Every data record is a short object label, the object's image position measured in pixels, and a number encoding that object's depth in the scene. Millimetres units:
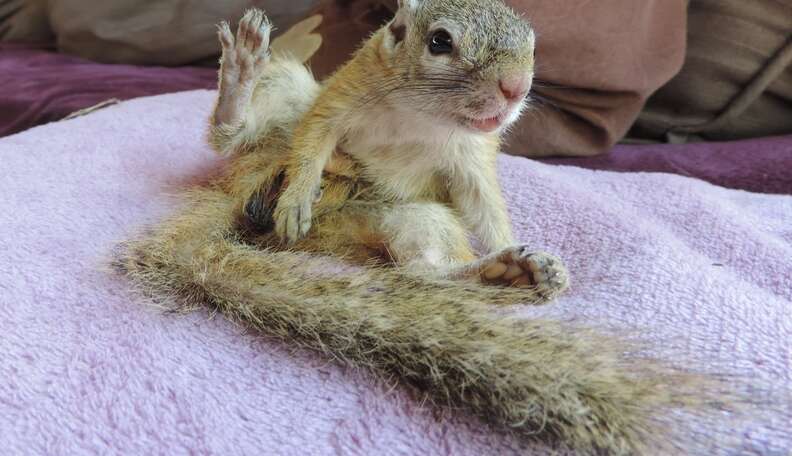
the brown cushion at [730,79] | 498
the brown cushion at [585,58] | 459
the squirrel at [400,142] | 370
